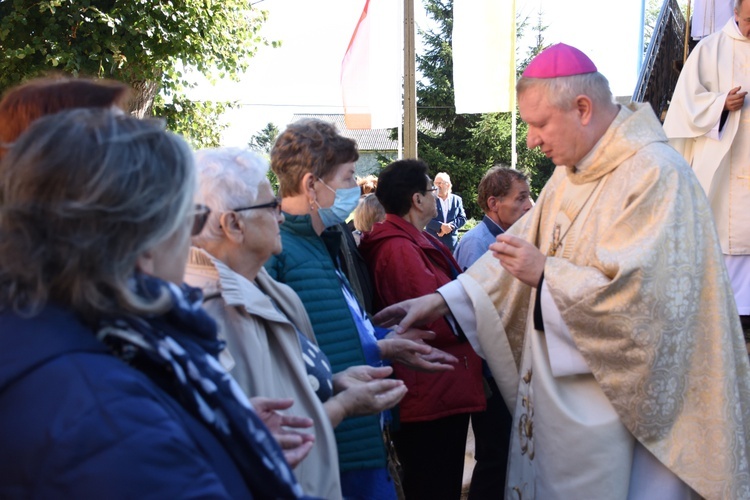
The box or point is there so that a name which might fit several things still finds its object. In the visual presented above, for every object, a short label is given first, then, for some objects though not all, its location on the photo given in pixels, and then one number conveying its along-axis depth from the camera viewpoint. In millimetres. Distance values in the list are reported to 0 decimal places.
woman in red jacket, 3469
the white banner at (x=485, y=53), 7176
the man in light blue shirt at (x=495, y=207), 4684
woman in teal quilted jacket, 2719
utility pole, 8961
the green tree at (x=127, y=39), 8859
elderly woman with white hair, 2092
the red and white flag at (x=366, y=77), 8102
